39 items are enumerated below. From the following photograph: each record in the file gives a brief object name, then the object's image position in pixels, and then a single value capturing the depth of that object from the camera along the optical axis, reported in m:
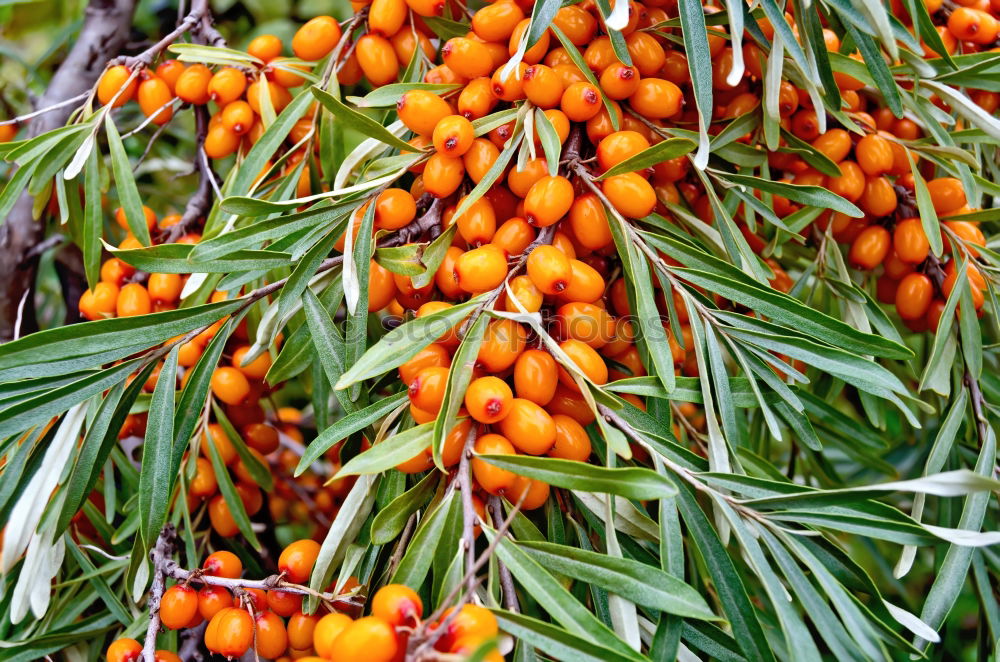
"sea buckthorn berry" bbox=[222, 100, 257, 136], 0.33
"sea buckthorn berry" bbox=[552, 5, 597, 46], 0.30
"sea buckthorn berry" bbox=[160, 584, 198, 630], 0.29
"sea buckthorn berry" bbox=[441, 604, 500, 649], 0.25
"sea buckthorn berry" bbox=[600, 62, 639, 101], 0.30
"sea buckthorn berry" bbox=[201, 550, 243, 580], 0.30
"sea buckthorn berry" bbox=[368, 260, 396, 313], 0.30
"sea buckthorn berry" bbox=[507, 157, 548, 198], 0.29
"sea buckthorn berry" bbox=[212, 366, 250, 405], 0.32
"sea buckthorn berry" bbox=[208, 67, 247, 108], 0.33
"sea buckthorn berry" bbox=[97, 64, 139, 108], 0.34
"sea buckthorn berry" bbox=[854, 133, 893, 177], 0.31
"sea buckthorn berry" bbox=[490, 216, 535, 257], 0.29
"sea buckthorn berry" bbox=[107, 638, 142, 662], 0.29
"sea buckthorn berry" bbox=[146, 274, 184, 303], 0.33
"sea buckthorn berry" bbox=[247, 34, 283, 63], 0.34
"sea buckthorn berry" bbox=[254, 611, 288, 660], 0.29
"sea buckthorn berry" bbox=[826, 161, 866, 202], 0.31
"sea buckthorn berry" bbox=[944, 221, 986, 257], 0.32
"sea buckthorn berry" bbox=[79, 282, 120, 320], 0.34
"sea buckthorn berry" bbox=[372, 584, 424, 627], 0.25
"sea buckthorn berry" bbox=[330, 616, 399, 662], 0.25
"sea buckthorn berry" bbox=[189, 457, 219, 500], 0.33
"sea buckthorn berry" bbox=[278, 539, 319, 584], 0.29
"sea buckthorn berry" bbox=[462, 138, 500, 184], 0.30
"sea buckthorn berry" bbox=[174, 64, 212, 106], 0.34
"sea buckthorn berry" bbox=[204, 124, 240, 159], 0.34
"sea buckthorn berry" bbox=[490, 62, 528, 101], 0.30
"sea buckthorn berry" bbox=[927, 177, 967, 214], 0.32
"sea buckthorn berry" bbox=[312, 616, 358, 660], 0.26
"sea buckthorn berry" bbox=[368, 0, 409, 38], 0.32
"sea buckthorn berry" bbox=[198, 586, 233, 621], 0.29
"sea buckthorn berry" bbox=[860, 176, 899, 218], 0.32
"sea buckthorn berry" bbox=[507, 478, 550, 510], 0.27
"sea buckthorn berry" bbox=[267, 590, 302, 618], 0.29
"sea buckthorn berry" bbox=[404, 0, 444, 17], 0.32
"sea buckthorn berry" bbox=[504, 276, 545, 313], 0.28
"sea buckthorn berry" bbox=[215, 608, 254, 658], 0.28
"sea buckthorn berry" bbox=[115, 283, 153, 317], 0.33
